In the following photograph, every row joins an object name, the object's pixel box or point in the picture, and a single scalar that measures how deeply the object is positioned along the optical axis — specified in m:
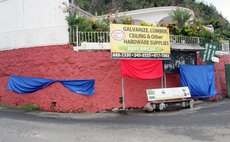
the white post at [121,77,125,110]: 14.53
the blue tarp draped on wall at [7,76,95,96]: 14.09
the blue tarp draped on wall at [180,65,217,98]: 16.27
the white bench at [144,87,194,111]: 14.12
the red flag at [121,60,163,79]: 14.40
